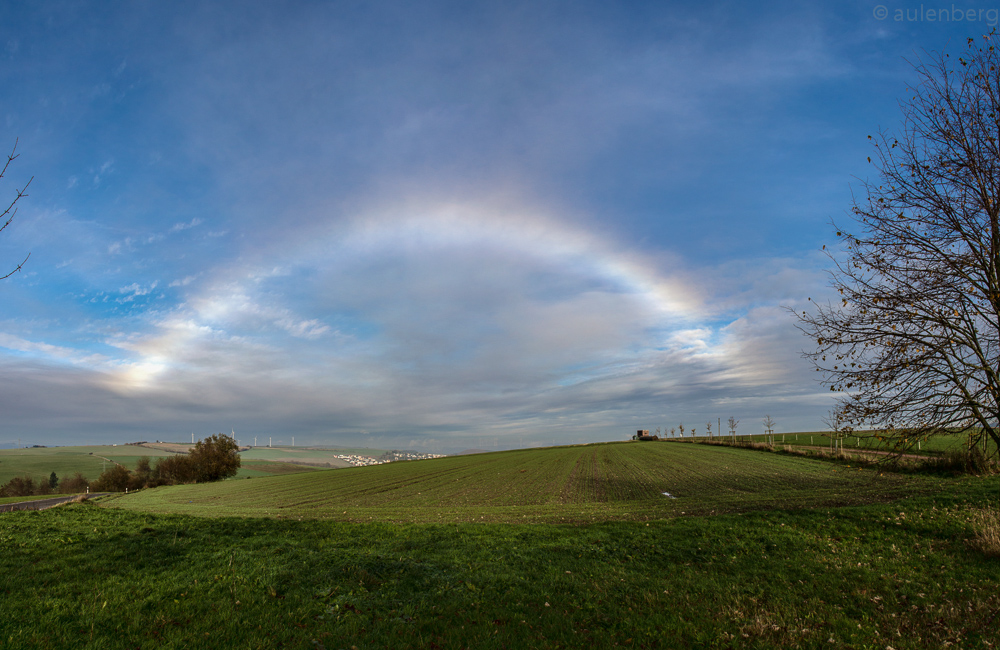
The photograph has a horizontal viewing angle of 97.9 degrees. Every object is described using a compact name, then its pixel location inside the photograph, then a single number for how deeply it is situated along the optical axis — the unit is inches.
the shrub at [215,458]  3969.0
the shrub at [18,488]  3973.9
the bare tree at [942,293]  514.0
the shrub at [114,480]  3814.0
